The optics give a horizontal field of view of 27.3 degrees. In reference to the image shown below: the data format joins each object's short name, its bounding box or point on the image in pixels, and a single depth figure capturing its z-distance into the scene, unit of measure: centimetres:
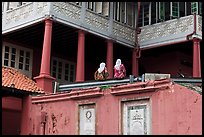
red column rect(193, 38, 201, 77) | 2088
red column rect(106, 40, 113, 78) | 2158
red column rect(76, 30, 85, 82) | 1992
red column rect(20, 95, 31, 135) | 1469
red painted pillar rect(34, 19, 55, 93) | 1758
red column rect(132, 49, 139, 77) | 2323
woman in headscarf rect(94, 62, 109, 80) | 1666
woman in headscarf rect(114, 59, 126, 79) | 1633
